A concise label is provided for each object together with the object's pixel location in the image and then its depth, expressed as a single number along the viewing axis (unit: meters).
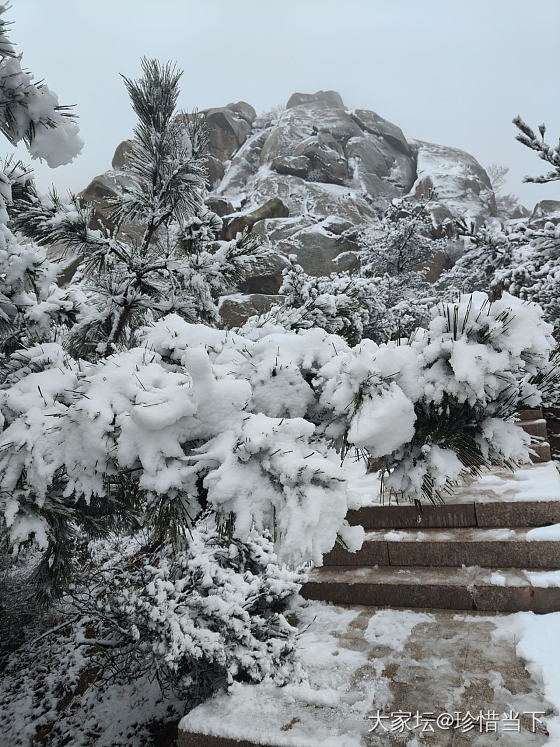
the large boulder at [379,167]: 34.62
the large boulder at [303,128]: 35.03
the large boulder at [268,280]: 20.29
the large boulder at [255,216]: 23.94
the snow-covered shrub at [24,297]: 2.25
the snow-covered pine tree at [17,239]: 1.67
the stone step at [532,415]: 5.55
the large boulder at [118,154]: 33.43
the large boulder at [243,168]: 33.88
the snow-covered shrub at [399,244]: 13.44
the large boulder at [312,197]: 29.02
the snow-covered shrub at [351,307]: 2.90
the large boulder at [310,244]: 23.27
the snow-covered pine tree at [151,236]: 2.76
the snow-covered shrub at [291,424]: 1.02
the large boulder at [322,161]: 33.06
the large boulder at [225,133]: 37.78
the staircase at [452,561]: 2.99
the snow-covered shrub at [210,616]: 2.54
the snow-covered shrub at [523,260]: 6.54
